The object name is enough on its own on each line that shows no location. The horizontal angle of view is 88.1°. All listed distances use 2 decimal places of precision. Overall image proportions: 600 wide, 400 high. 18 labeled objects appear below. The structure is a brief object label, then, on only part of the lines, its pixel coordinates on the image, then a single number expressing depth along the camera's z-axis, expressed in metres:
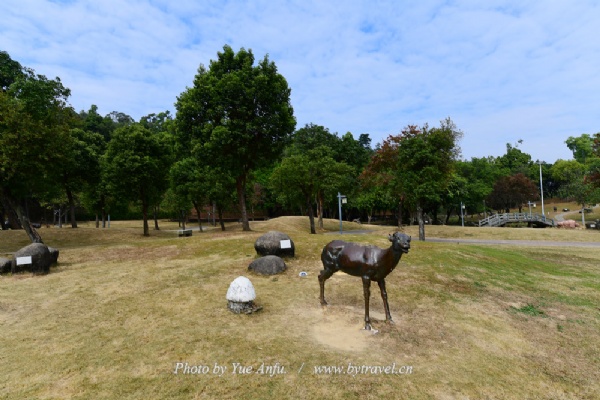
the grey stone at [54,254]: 15.82
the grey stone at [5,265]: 14.22
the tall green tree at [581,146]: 93.16
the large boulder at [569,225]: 42.72
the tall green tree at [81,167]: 32.53
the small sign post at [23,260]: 14.12
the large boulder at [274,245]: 15.89
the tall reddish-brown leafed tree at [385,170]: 31.66
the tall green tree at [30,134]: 19.12
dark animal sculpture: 8.46
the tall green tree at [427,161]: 24.31
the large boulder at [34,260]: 14.18
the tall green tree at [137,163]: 28.45
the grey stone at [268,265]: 14.03
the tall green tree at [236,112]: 23.78
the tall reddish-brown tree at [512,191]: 61.47
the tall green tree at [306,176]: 32.44
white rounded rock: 9.62
